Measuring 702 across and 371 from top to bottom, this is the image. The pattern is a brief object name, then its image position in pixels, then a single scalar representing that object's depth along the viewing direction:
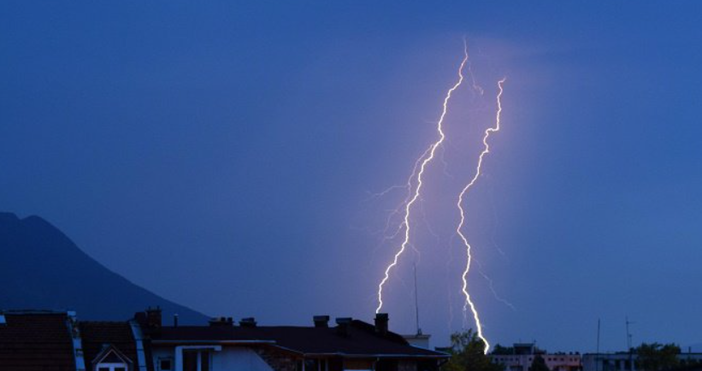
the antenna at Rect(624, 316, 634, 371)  138.00
